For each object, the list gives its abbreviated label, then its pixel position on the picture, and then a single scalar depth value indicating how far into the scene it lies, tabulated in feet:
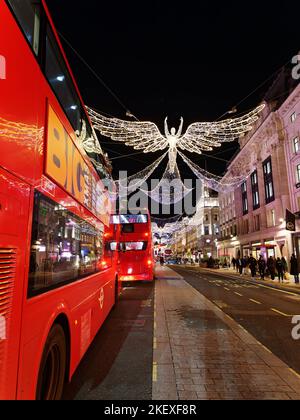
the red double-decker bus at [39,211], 8.18
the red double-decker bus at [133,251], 58.75
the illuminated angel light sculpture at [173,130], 37.99
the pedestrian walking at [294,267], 65.87
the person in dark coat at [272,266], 76.34
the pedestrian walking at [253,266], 88.24
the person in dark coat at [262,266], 80.95
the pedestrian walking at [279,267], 71.26
